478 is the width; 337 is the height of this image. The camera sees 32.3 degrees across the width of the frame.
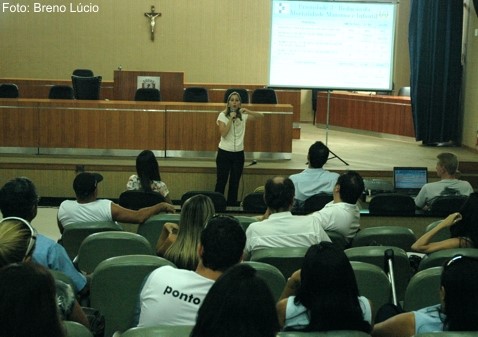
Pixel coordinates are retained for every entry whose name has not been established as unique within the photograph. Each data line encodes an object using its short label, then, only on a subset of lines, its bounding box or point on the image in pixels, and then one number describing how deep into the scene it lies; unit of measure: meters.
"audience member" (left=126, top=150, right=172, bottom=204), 6.73
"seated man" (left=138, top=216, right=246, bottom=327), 3.10
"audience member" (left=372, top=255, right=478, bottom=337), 2.69
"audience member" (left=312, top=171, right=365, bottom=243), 5.30
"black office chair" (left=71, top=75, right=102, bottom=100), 11.38
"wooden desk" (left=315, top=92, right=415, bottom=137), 14.10
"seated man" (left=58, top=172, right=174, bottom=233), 5.47
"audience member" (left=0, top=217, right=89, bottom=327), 2.74
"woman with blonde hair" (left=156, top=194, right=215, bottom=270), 3.94
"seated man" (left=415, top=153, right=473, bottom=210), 6.87
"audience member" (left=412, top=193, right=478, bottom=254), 4.55
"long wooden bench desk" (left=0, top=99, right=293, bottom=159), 10.56
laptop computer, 7.99
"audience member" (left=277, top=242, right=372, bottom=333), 2.84
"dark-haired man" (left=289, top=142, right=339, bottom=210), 7.11
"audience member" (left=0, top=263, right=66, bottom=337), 1.93
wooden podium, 12.48
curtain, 12.91
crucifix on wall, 16.56
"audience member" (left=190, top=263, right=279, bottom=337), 1.99
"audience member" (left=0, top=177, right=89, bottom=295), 3.61
